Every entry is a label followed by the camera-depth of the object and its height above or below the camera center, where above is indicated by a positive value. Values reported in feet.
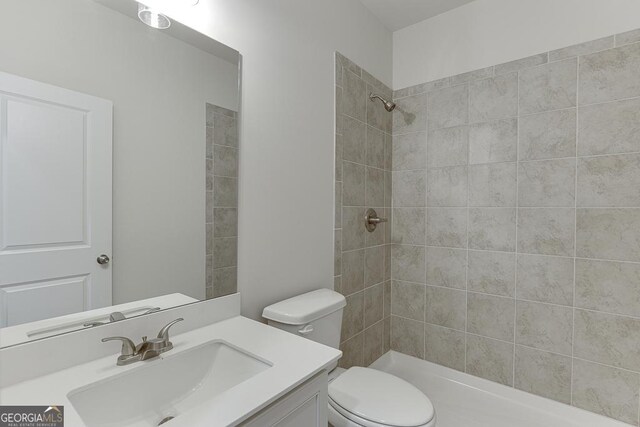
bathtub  5.58 -3.74
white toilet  3.85 -2.49
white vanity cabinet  2.47 -1.68
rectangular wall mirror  2.60 +0.45
